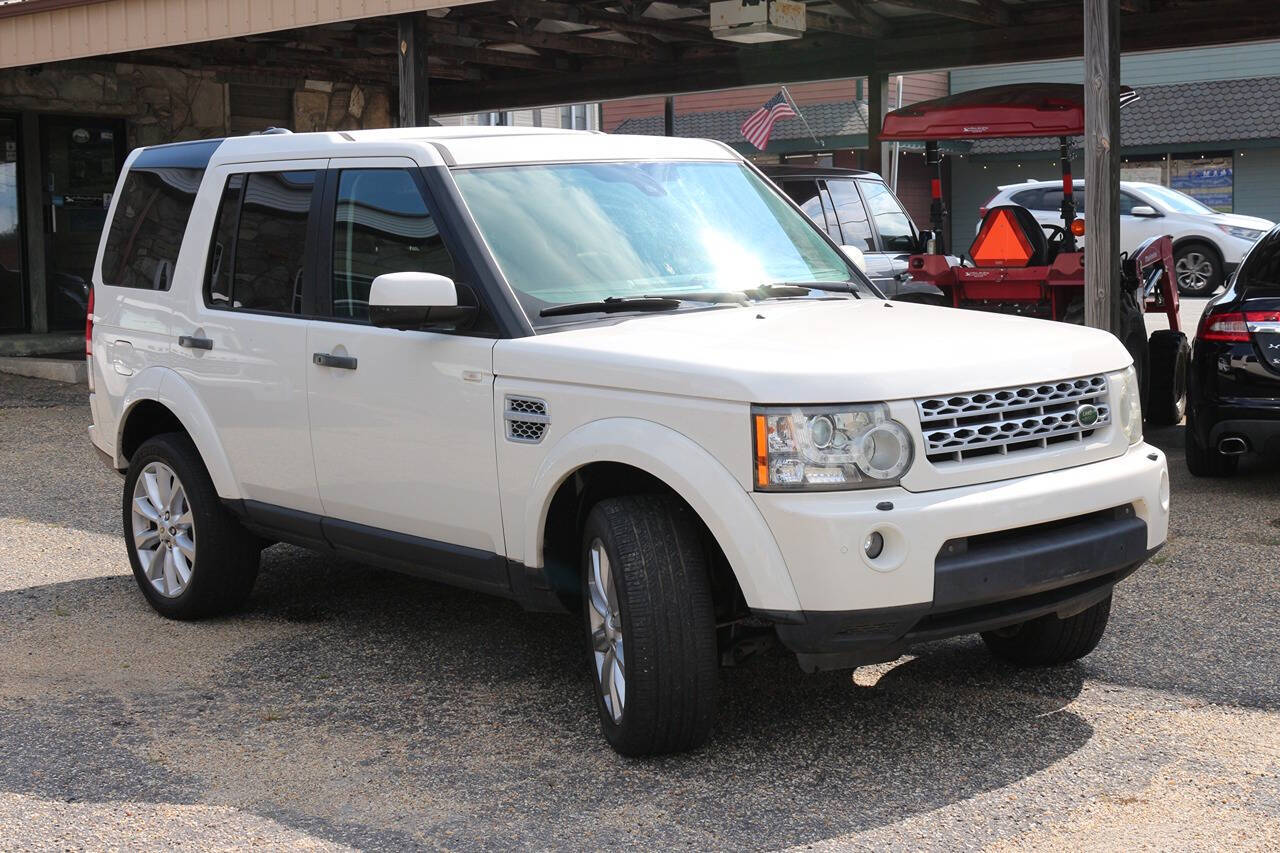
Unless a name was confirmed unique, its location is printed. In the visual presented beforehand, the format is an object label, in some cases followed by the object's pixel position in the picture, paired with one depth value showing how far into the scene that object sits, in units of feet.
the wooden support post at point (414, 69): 41.27
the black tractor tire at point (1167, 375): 36.32
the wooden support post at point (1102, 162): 29.84
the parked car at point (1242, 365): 26.94
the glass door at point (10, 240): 54.19
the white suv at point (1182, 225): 73.87
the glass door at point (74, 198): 55.52
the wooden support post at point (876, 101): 52.47
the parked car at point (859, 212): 42.88
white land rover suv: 13.80
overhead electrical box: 42.39
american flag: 82.79
